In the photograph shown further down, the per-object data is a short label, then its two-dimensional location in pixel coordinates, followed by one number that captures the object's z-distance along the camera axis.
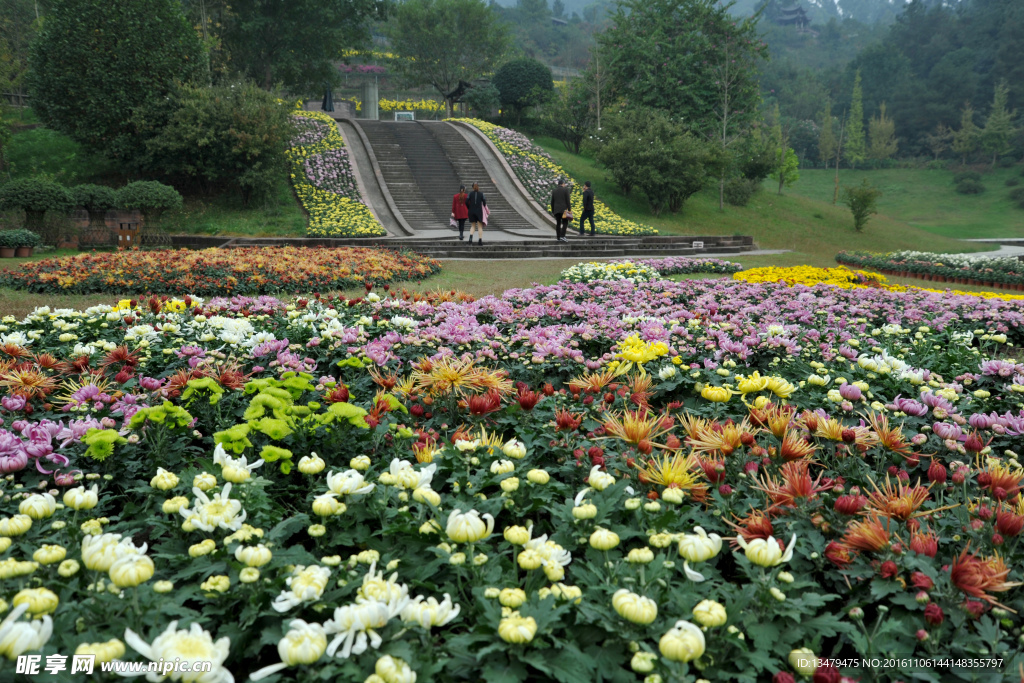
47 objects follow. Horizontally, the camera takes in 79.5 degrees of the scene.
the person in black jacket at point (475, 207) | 13.27
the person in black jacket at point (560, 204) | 14.00
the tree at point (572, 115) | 26.59
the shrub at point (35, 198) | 11.74
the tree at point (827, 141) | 48.31
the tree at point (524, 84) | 29.78
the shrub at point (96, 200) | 12.45
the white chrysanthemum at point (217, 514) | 1.45
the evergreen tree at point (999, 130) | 42.16
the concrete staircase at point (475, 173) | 17.66
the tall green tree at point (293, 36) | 24.47
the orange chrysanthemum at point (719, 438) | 1.85
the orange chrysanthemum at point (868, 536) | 1.46
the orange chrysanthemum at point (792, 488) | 1.63
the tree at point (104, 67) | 14.78
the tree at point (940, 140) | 47.56
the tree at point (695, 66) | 24.38
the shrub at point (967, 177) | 41.56
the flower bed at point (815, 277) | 8.19
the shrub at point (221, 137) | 15.10
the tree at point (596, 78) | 25.41
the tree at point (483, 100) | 30.66
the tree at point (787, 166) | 30.02
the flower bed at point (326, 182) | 14.94
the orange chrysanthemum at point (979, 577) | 1.32
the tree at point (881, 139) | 47.22
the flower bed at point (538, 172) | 17.77
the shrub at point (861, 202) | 21.50
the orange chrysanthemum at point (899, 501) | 1.55
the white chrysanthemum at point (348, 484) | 1.57
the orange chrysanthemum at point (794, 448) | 1.79
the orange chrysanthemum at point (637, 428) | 1.94
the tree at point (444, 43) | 38.81
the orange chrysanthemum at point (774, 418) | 1.86
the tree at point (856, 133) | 45.72
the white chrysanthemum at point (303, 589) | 1.23
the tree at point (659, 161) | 19.45
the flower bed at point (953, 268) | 11.13
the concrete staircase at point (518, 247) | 12.98
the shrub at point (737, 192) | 23.50
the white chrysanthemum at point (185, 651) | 1.04
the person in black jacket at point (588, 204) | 14.88
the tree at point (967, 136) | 43.31
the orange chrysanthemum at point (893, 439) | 1.95
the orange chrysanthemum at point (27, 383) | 2.48
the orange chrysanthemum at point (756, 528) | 1.49
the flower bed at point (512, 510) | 1.24
